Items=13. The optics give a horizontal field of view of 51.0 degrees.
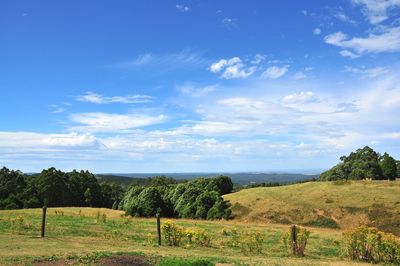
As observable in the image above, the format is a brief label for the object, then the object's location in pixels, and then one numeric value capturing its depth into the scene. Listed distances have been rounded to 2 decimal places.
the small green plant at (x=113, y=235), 26.17
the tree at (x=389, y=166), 75.31
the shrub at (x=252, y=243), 22.98
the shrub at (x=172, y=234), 23.89
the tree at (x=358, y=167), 78.81
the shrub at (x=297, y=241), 22.61
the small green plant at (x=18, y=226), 26.63
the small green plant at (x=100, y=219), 38.46
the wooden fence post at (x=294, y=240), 22.66
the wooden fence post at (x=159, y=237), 23.69
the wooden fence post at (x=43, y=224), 24.16
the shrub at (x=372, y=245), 21.61
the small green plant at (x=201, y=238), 24.14
